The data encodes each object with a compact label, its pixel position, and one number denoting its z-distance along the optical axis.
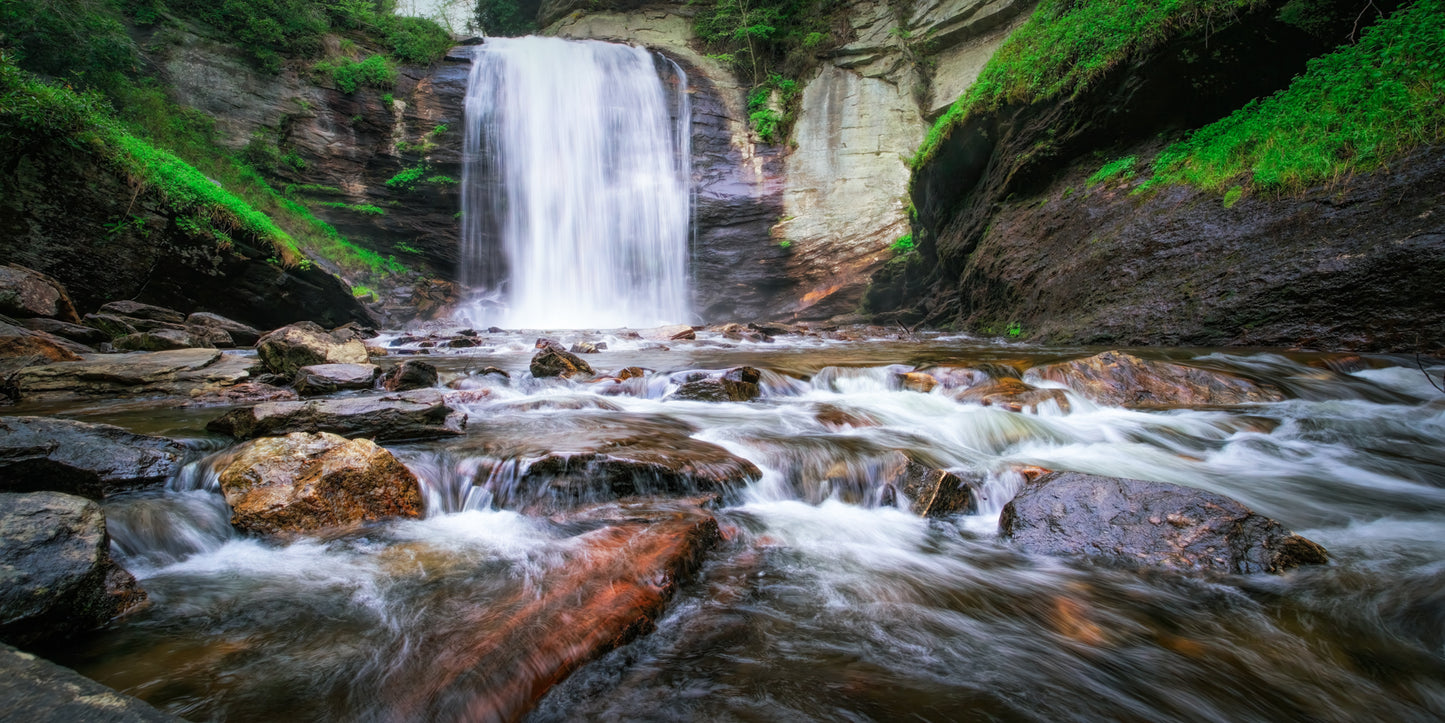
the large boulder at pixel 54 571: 1.53
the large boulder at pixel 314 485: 2.60
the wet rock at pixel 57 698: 0.96
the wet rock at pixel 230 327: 8.64
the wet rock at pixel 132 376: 4.91
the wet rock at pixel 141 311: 7.96
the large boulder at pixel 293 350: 6.08
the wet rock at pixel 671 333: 12.99
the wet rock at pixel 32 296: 6.40
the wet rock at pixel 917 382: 5.82
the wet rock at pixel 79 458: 2.53
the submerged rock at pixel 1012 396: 4.87
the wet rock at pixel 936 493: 3.13
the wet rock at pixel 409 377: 5.79
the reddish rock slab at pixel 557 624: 1.42
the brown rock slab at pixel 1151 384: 4.80
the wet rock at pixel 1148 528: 2.28
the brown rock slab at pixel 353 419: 3.71
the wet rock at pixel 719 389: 5.78
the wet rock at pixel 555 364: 6.89
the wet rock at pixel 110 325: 7.18
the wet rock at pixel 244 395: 4.98
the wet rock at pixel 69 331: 6.49
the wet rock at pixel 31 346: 5.29
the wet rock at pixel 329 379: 5.33
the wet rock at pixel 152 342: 6.94
